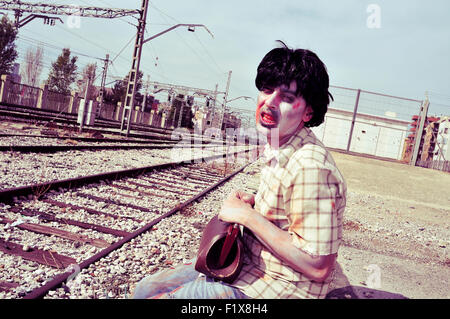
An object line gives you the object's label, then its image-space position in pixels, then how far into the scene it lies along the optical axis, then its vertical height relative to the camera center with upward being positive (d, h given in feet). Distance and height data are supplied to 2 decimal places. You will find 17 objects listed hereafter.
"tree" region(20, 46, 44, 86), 241.35 +21.50
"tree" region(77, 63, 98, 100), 224.57 +25.96
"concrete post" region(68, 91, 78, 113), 114.71 +1.32
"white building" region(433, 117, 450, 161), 59.62 +2.64
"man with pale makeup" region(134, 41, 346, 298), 4.63 -0.79
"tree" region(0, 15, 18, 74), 136.56 +19.09
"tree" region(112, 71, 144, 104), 217.56 +13.70
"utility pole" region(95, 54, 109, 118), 137.41 +15.38
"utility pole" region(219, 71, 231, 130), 158.28 +15.43
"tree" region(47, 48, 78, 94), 208.33 +18.47
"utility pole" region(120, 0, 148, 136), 63.16 +11.14
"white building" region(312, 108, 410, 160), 56.34 +3.68
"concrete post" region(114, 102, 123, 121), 155.02 +0.26
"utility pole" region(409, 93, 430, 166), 53.21 +6.31
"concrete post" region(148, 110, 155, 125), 187.13 +0.49
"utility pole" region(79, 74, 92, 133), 47.41 +0.57
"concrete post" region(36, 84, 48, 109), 101.35 +1.48
